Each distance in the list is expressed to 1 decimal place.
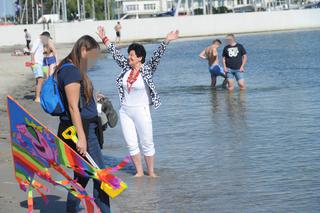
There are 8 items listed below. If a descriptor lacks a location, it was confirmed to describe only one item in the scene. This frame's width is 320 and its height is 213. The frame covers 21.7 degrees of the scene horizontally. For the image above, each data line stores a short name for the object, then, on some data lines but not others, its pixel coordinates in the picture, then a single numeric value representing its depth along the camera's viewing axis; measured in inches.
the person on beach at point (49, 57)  676.4
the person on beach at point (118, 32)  2529.5
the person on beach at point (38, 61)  690.2
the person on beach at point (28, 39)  2084.2
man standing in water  789.9
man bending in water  826.2
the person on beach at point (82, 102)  260.7
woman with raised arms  364.5
